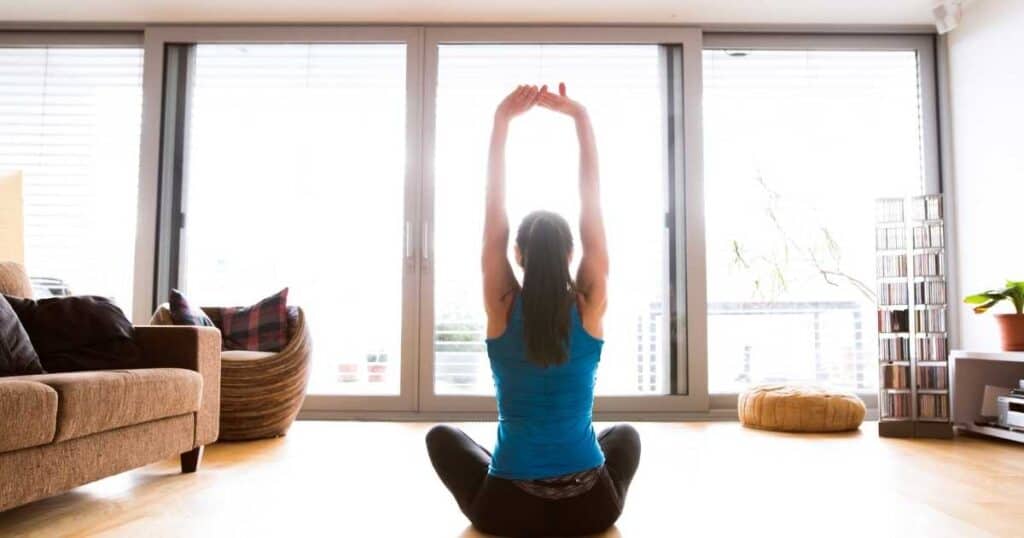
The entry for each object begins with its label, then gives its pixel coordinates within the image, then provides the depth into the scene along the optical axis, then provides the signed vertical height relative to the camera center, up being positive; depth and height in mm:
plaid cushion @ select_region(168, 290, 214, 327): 3604 -47
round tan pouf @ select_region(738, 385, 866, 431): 4078 -594
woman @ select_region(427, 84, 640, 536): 1684 -157
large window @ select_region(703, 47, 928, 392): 4867 +733
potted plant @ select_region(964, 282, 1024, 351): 3781 -60
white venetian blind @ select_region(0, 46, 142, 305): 4875 +975
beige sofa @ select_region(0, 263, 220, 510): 1938 -365
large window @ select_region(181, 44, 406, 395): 4820 +737
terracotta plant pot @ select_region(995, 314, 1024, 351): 3777 -132
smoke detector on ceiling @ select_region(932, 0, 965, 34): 4457 +1768
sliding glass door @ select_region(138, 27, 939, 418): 4801 +820
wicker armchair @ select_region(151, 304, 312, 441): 3730 -463
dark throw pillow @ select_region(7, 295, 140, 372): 2715 -127
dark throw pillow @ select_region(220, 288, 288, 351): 4074 -137
